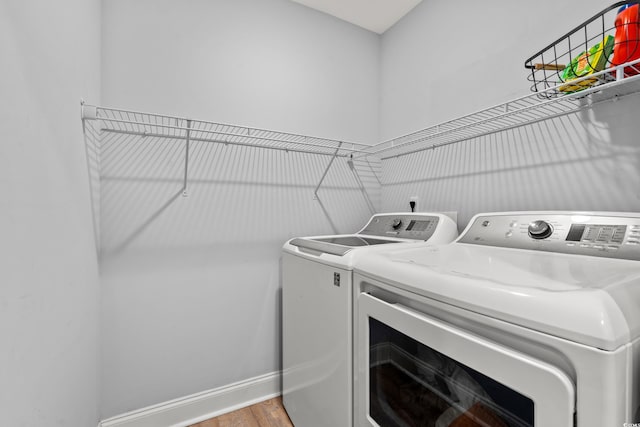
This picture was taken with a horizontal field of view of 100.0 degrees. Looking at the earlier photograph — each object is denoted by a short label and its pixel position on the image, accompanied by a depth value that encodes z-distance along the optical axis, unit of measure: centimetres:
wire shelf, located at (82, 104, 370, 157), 130
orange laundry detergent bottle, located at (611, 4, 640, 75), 75
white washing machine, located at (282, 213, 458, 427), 101
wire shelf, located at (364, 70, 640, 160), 91
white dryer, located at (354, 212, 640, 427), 43
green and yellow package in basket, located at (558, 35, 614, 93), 81
